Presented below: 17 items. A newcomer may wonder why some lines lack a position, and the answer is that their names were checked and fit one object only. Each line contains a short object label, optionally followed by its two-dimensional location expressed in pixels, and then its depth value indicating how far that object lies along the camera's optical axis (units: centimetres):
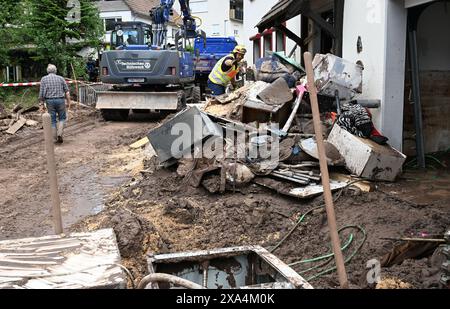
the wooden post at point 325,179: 307
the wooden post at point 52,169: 335
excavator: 1429
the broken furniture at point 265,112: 841
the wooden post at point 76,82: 1780
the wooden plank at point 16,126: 1297
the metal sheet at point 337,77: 781
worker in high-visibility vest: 1202
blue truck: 2169
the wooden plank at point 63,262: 252
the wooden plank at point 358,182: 639
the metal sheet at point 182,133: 710
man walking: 1121
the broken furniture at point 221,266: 335
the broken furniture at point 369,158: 660
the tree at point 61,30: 2148
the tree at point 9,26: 2058
